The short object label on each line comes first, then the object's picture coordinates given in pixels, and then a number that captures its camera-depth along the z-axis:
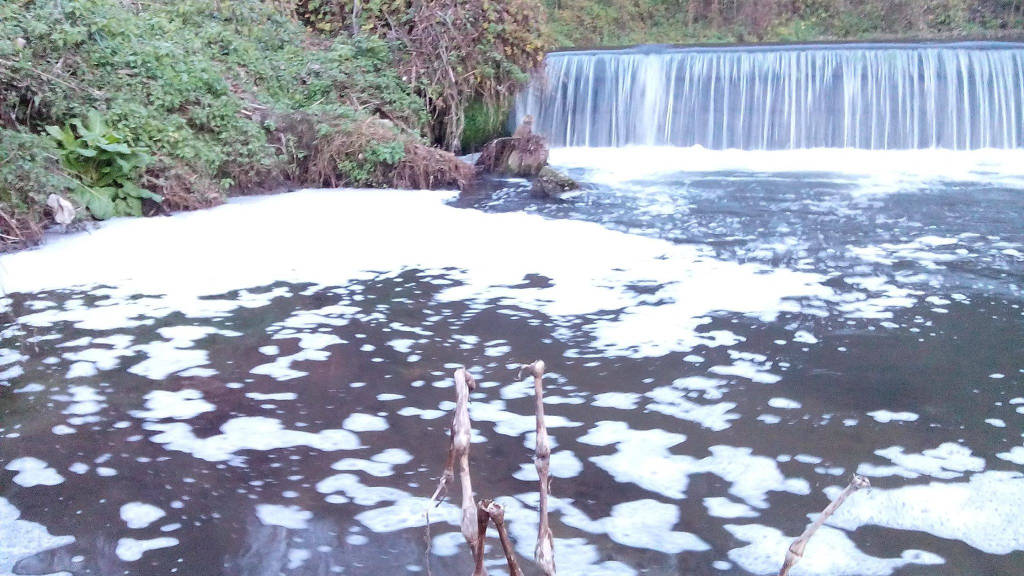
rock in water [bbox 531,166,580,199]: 9.35
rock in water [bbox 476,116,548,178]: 10.75
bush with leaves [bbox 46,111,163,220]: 7.43
